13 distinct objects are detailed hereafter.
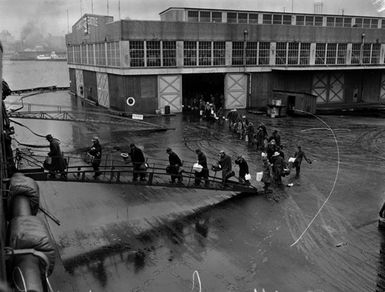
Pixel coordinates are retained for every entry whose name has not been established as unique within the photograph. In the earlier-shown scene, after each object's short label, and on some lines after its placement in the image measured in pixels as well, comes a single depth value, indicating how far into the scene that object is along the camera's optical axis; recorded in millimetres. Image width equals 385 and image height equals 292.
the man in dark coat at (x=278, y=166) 19172
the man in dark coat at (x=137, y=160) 17562
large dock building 39562
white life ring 39281
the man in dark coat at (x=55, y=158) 16250
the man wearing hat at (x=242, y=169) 17516
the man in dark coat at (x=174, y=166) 16753
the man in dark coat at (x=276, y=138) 23062
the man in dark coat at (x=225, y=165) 17672
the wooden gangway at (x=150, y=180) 15067
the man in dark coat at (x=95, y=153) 18656
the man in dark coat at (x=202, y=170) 16953
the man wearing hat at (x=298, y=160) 20578
